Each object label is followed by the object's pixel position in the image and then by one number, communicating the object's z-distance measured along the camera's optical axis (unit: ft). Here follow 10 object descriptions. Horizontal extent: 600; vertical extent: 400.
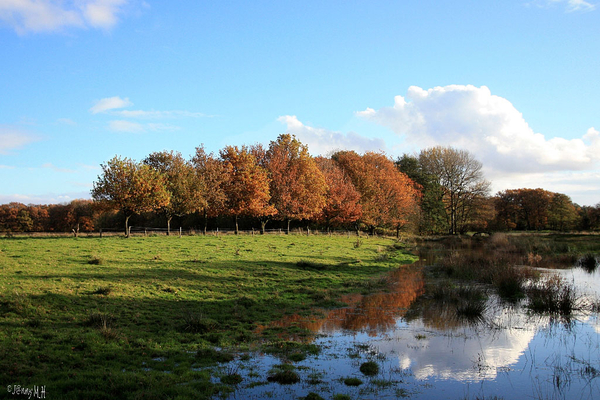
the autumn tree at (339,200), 197.88
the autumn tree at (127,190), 143.02
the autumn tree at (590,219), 231.71
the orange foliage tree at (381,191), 214.48
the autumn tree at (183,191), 158.20
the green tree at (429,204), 241.14
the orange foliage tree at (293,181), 179.93
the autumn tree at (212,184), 162.81
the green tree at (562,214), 272.88
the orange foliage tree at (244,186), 164.76
